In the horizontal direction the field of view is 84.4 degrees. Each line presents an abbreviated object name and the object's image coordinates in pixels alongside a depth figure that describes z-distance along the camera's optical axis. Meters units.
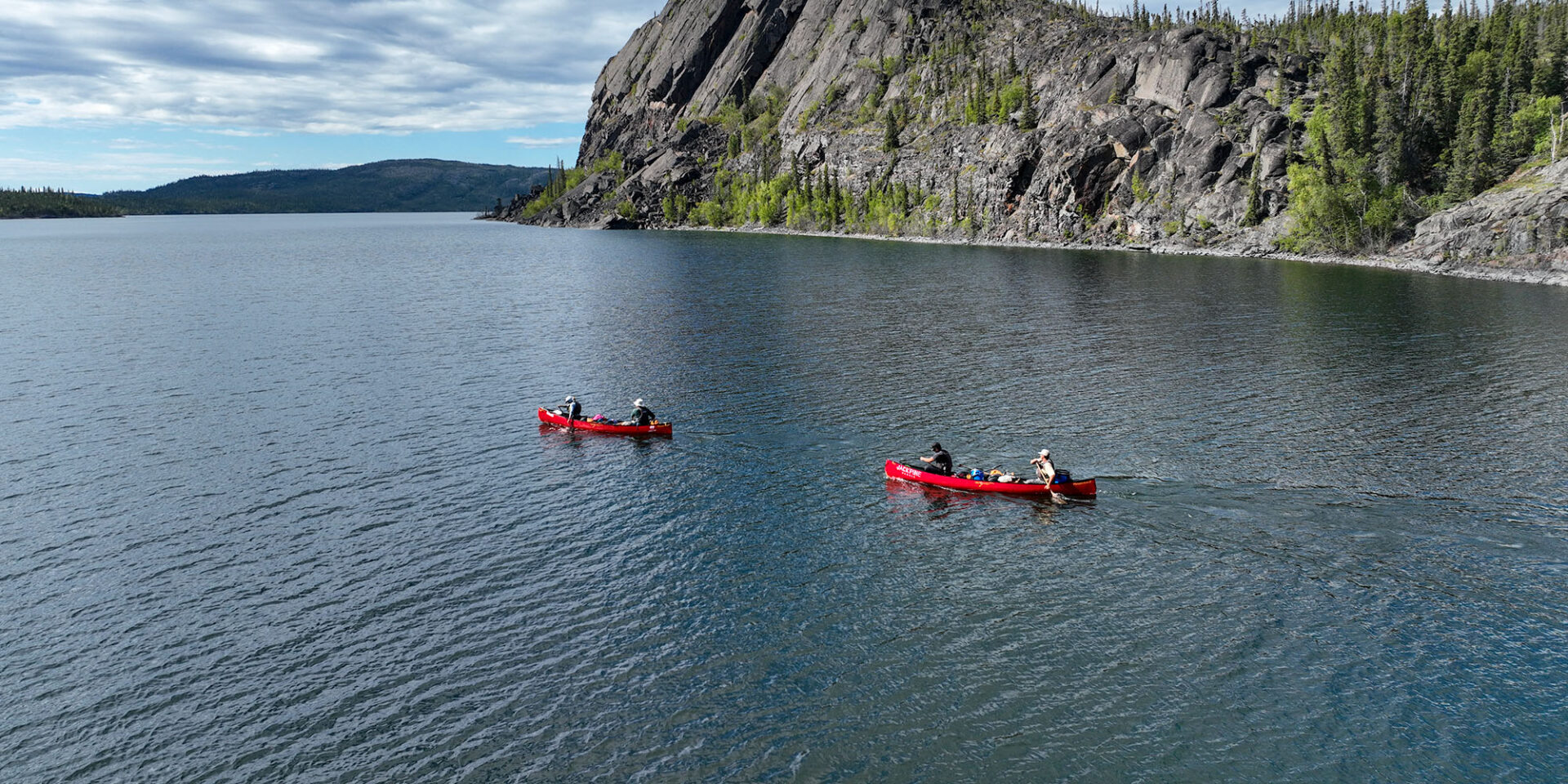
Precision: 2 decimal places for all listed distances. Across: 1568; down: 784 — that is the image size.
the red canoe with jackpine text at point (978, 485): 42.12
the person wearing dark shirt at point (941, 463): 44.81
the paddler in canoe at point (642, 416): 54.66
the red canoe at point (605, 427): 54.34
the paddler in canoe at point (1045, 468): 42.56
